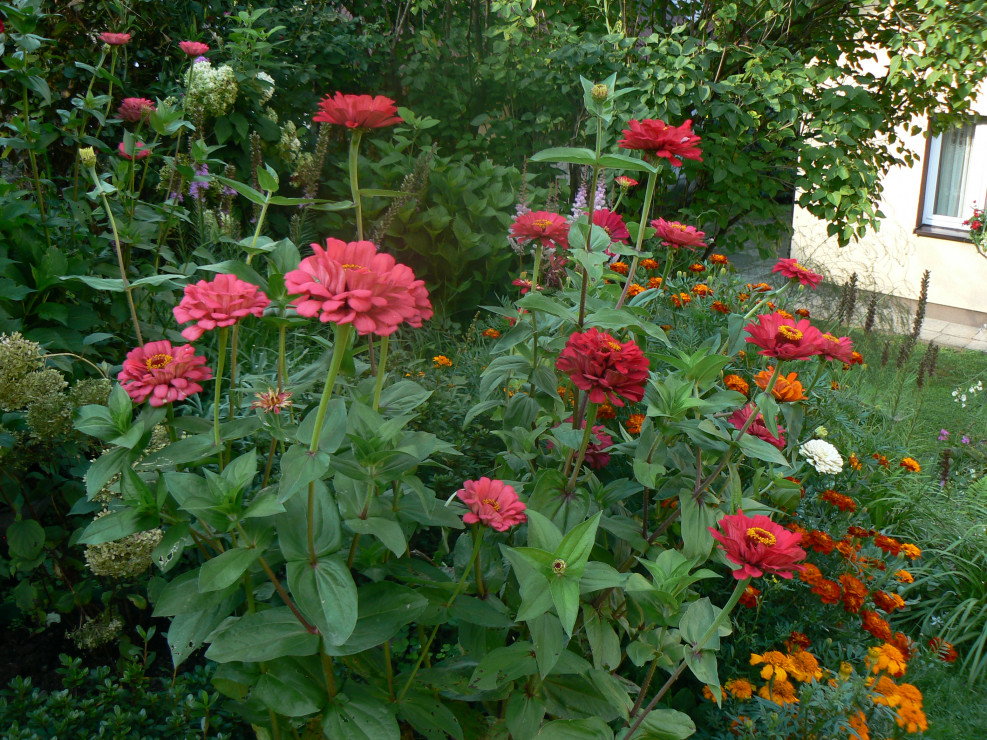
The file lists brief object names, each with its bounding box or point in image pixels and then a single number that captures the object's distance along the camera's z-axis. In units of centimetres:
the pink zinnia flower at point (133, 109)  255
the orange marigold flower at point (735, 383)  244
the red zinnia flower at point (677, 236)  189
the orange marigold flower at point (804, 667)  181
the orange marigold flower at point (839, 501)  234
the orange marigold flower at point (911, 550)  239
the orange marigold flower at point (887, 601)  217
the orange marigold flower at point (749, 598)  204
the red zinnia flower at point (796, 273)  192
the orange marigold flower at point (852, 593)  210
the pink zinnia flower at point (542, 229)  181
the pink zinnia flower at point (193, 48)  247
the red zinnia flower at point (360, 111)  143
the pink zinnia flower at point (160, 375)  130
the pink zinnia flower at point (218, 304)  121
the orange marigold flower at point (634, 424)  223
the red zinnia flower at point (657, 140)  163
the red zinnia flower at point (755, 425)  171
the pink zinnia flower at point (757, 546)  129
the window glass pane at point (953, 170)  722
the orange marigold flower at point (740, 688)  180
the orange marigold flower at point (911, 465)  277
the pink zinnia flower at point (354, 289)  102
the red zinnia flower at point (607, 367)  141
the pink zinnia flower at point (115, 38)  242
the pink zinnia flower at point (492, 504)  130
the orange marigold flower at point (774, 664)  180
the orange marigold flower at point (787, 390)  169
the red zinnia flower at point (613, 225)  189
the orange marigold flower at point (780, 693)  176
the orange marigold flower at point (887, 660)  183
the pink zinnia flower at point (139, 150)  235
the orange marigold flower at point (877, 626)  204
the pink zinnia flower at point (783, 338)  150
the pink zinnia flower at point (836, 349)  160
